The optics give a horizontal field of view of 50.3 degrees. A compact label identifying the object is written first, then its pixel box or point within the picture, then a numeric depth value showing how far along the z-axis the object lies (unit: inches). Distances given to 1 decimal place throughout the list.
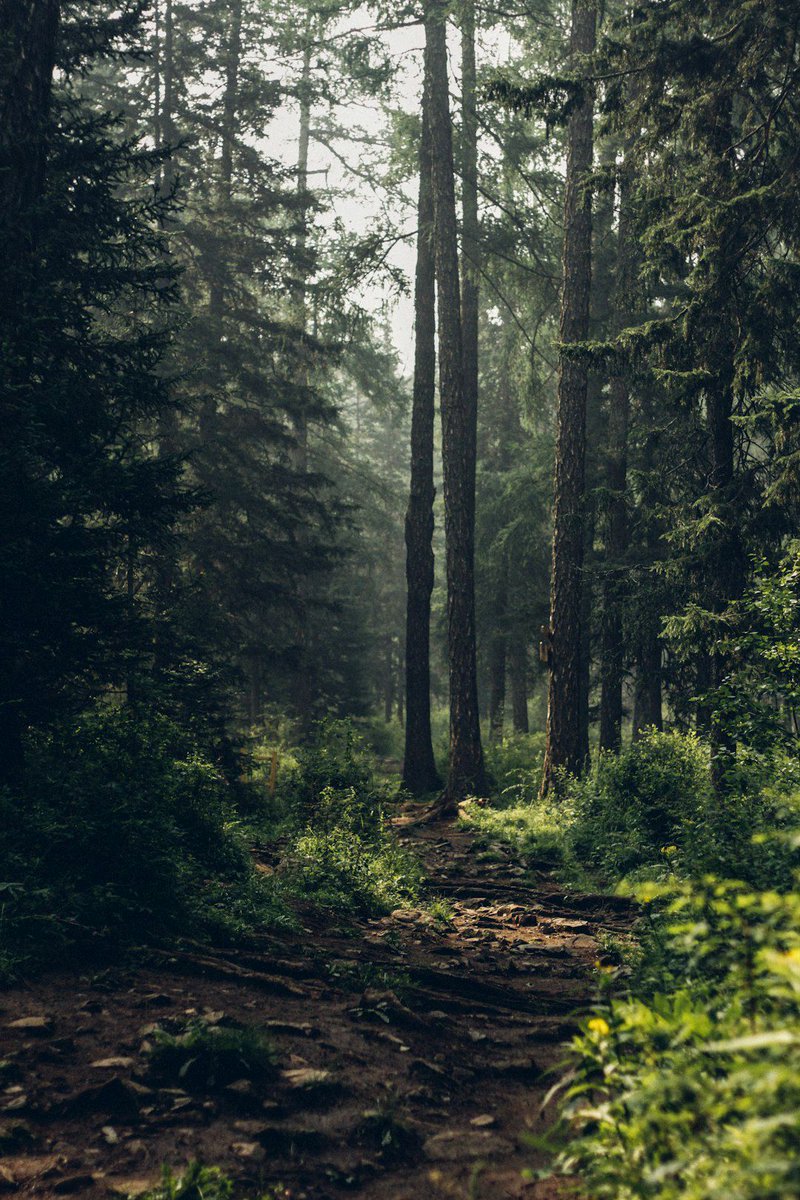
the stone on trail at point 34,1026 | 180.5
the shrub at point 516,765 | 629.9
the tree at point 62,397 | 288.4
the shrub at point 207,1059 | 167.2
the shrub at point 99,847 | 229.8
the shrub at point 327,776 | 548.7
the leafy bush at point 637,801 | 378.0
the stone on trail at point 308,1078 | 167.8
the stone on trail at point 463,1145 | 148.1
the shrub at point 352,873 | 335.0
